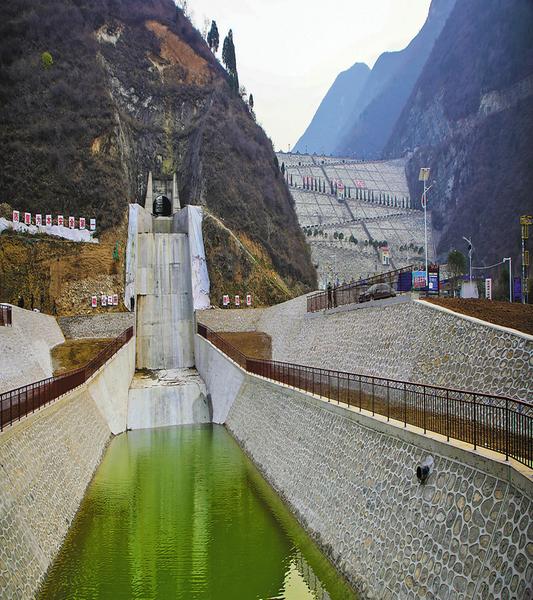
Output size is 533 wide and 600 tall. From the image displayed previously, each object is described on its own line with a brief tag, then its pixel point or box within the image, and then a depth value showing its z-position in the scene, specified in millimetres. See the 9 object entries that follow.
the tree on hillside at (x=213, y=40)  92875
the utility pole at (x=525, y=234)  51097
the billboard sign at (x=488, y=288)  34625
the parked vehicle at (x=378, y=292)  25109
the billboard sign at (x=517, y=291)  33406
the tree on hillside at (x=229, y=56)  87125
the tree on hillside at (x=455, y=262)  61412
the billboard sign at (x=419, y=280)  24078
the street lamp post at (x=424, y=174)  31642
